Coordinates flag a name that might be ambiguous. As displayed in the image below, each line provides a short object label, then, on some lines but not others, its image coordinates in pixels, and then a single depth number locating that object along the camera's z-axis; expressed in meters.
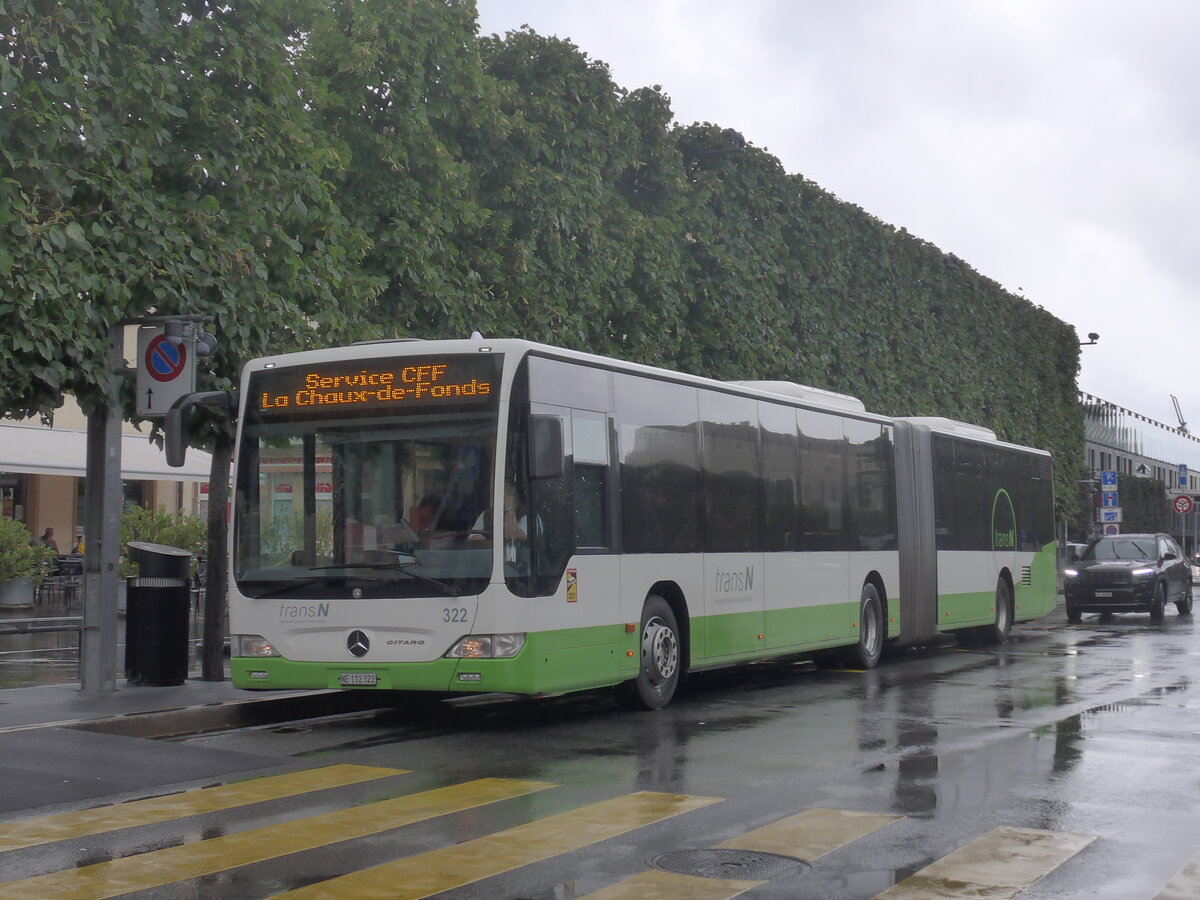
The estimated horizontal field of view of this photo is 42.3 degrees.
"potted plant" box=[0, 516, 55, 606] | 29.30
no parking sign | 12.90
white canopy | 29.02
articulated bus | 11.59
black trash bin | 14.06
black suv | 29.61
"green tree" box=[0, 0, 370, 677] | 12.01
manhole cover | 6.68
